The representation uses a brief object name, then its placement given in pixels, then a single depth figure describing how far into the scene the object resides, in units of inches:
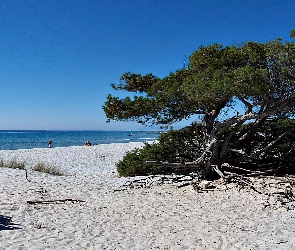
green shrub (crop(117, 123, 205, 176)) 499.2
